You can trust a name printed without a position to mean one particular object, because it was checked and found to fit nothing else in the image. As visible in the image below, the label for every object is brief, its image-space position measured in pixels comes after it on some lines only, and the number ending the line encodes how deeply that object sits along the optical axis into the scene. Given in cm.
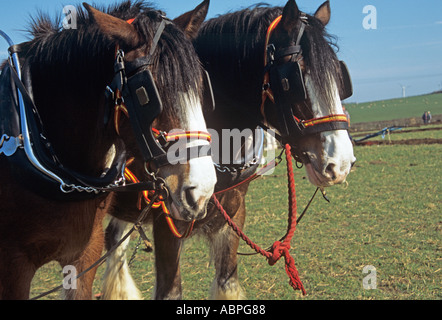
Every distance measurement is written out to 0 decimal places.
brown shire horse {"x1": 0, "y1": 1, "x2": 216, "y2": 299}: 196
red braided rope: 305
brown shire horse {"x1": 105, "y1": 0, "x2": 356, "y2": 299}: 276
